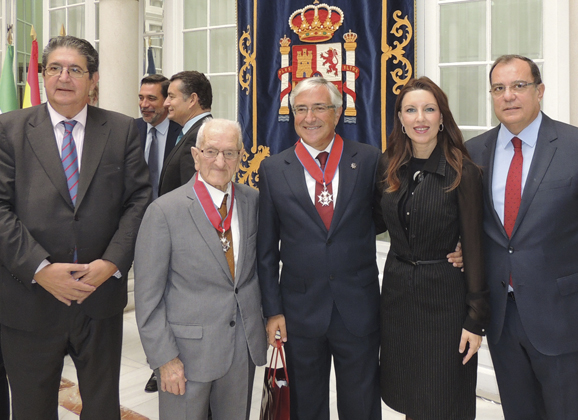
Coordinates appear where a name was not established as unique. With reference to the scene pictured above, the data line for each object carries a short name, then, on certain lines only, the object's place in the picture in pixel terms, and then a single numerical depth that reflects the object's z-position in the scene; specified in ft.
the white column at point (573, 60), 8.85
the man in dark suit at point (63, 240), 6.15
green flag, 16.17
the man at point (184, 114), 8.89
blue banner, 10.98
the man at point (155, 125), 10.74
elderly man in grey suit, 5.73
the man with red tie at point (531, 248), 5.78
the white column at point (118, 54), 14.61
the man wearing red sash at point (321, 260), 6.45
